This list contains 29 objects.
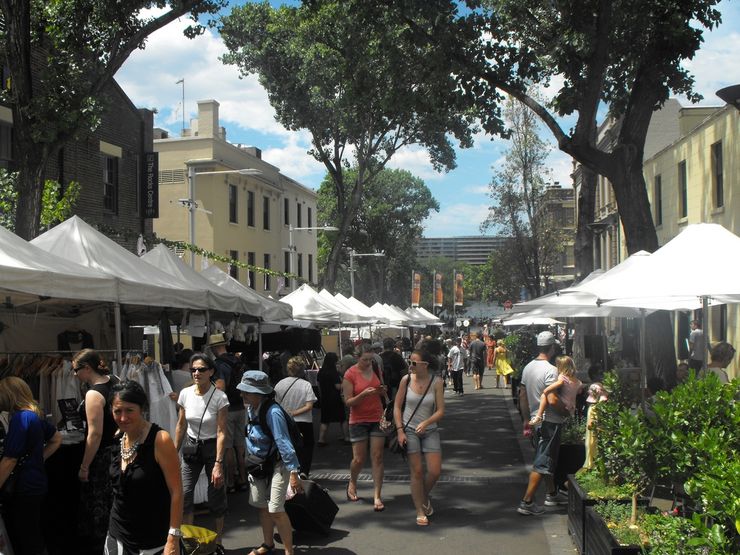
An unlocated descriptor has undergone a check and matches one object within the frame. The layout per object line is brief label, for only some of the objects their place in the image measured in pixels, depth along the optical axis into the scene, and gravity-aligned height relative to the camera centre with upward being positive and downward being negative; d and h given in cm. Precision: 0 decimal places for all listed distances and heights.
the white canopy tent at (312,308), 1880 +27
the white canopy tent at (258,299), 1397 +37
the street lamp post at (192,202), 2391 +353
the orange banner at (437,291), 5891 +204
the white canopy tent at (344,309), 2138 +30
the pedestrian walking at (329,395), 1380 -129
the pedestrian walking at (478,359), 2720 -138
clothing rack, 774 -30
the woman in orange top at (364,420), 883 -112
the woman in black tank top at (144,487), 444 -92
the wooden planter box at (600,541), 512 -151
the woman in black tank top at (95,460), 623 -109
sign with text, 2416 +404
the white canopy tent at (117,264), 866 +66
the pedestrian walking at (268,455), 662 -111
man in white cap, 834 -118
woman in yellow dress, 2611 -144
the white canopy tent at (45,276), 678 +42
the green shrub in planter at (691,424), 510 -72
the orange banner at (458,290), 6125 +220
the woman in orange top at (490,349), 3706 -147
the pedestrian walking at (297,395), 907 -85
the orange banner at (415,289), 5041 +190
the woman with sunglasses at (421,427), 801 -108
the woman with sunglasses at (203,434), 688 -101
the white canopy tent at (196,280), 1113 +57
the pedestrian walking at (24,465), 525 -94
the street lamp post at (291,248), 3700 +334
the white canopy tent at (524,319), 1490 -3
